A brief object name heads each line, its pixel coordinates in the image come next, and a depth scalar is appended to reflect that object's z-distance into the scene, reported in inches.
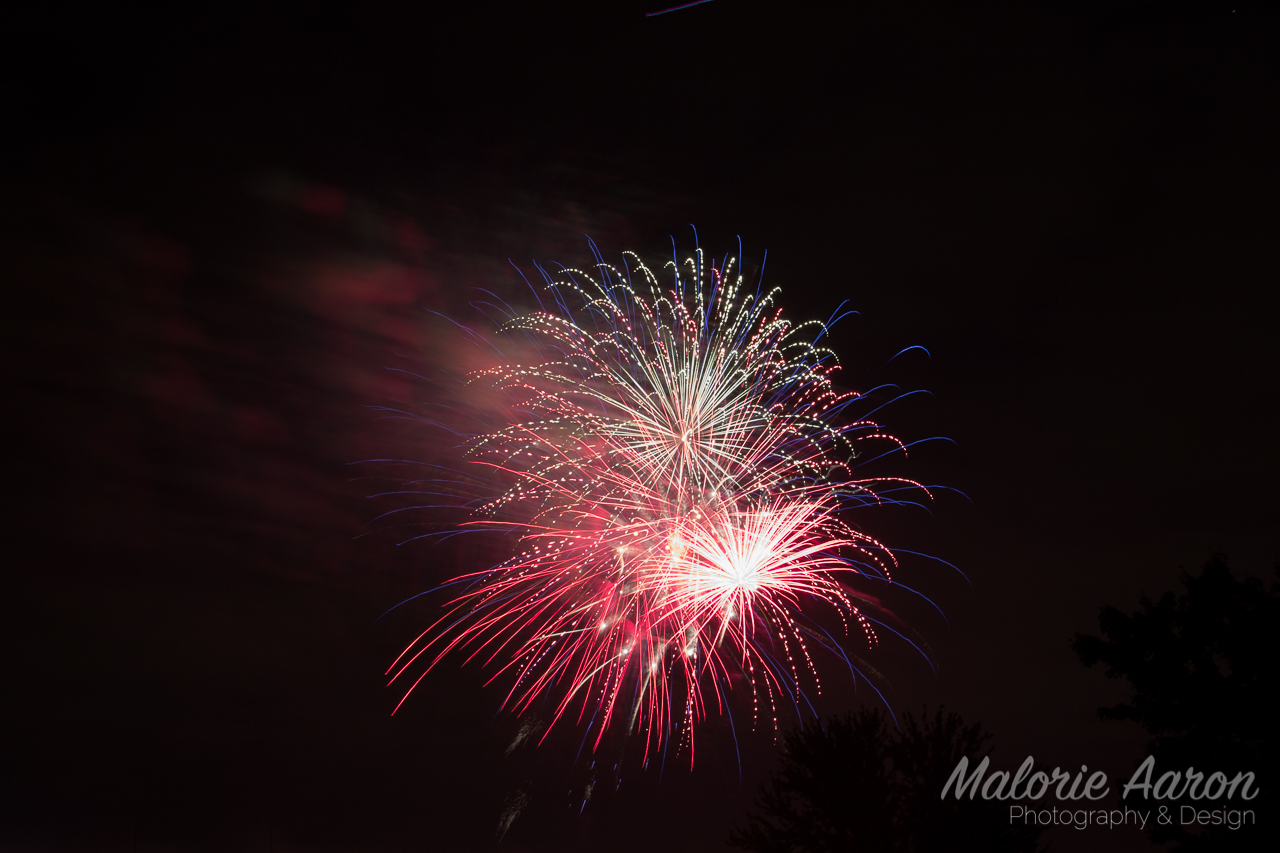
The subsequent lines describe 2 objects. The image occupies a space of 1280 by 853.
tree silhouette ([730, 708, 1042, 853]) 867.4
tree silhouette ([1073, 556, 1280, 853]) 661.9
